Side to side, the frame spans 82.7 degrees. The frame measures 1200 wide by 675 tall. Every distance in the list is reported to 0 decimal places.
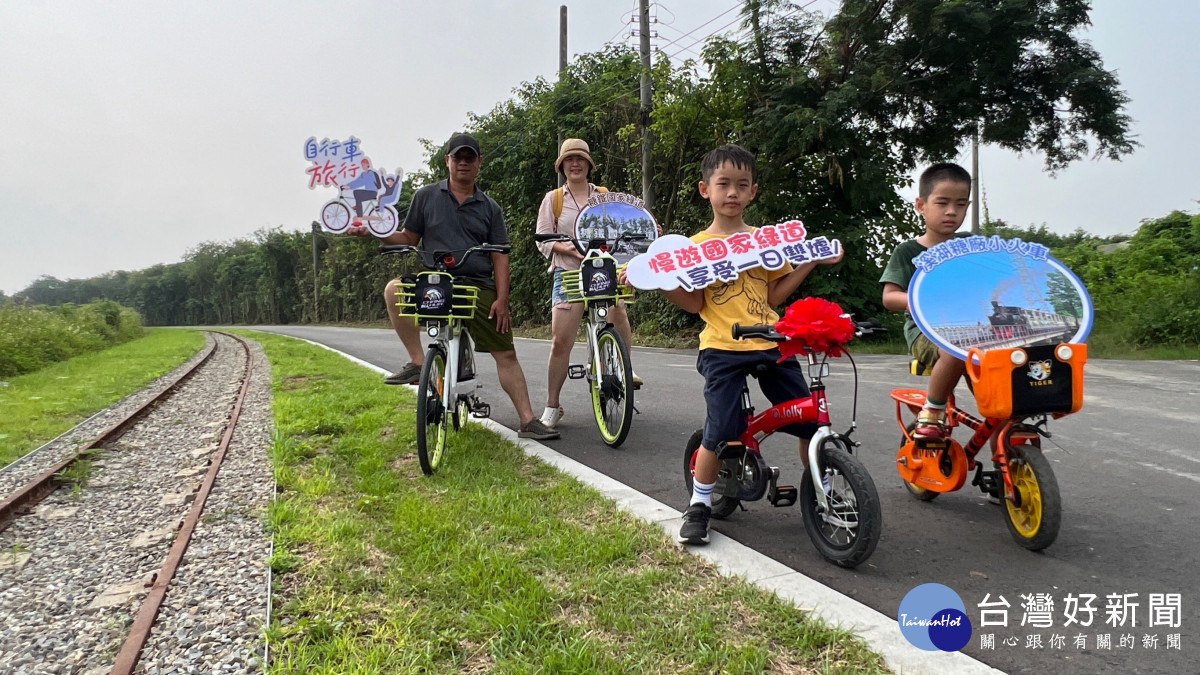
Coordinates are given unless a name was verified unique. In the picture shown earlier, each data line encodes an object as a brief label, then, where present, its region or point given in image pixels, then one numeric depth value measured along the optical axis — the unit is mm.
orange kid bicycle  2236
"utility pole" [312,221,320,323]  52938
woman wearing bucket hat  4574
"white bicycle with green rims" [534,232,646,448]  4129
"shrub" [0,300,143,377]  13047
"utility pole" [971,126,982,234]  19484
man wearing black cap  4289
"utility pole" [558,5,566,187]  22266
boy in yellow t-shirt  2557
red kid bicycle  2209
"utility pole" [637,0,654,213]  15211
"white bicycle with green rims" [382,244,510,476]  3801
